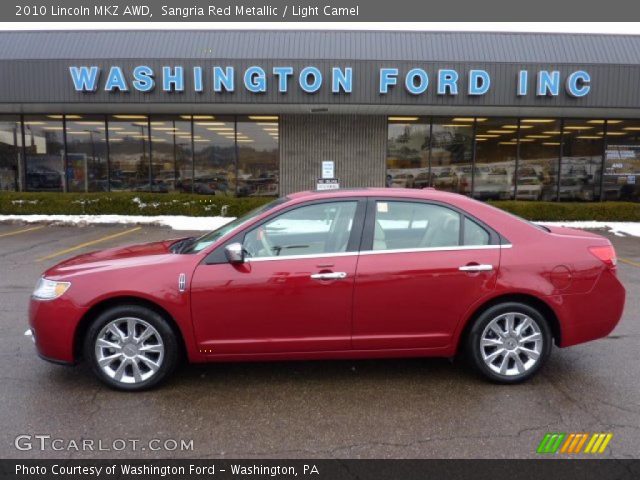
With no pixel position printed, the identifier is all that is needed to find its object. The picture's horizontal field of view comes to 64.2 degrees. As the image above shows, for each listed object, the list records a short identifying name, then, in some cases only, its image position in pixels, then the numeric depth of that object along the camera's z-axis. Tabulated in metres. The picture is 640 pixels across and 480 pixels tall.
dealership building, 13.70
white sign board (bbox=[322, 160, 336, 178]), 13.43
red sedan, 3.82
